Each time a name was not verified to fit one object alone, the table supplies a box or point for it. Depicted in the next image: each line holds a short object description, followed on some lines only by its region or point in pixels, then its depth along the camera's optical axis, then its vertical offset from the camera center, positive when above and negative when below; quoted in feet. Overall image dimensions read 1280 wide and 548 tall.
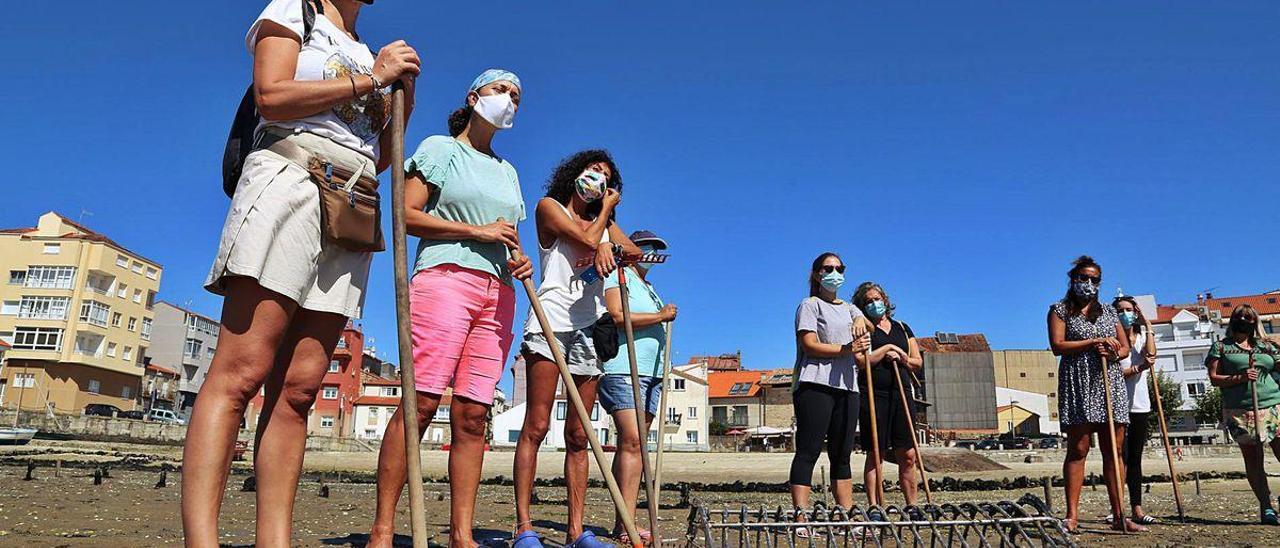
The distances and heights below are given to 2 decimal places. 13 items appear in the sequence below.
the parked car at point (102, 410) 184.56 +4.35
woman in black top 23.54 +1.90
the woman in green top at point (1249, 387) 22.99 +2.11
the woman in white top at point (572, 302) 14.51 +2.57
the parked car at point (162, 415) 186.19 +3.68
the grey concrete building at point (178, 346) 237.66 +24.16
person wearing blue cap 15.92 +1.54
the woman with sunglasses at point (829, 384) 18.75 +1.51
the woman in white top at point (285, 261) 7.66 +1.68
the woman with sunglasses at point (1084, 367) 20.17 +2.22
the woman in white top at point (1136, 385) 21.85 +2.05
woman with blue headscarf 11.63 +2.11
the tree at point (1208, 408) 182.39 +11.58
